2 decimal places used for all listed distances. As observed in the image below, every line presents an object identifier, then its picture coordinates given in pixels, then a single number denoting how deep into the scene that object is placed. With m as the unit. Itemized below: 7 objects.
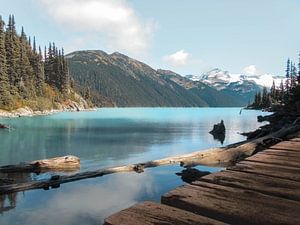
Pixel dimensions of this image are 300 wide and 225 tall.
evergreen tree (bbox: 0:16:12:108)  107.94
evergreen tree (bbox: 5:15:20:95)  121.56
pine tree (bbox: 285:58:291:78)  168.88
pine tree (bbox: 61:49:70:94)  172.88
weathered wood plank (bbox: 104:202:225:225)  3.86
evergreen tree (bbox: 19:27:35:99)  126.89
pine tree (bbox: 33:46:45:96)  148.00
